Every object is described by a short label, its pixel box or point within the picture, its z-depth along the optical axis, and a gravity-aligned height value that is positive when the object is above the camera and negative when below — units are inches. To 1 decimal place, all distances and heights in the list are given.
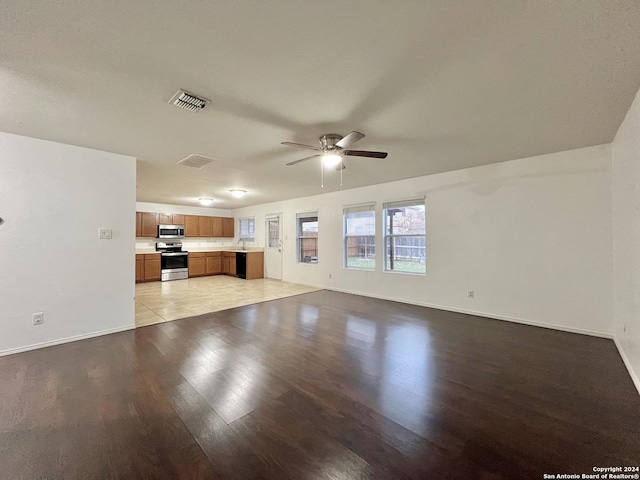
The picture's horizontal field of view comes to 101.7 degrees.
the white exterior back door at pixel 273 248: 311.6 -8.6
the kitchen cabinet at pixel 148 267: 289.4 -29.3
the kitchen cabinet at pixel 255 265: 314.2 -29.8
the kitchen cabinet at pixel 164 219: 316.5 +27.4
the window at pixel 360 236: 222.2 +4.0
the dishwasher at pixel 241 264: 315.9 -29.2
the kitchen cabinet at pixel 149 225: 305.1 +19.4
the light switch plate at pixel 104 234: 133.1 +3.8
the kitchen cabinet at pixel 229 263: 339.6 -29.2
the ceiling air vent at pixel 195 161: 143.9 +46.4
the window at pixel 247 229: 357.4 +16.9
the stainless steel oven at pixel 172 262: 305.2 -24.9
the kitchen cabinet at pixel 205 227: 350.7 +19.5
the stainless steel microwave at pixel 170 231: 316.2 +12.6
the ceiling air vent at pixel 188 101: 81.1 +45.5
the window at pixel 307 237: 274.7 +4.0
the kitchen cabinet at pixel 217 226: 365.1 +21.2
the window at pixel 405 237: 194.2 +2.9
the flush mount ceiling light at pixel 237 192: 240.5 +46.8
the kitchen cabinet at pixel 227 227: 375.4 +20.4
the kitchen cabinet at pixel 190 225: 337.7 +20.5
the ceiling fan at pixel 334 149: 110.7 +39.7
